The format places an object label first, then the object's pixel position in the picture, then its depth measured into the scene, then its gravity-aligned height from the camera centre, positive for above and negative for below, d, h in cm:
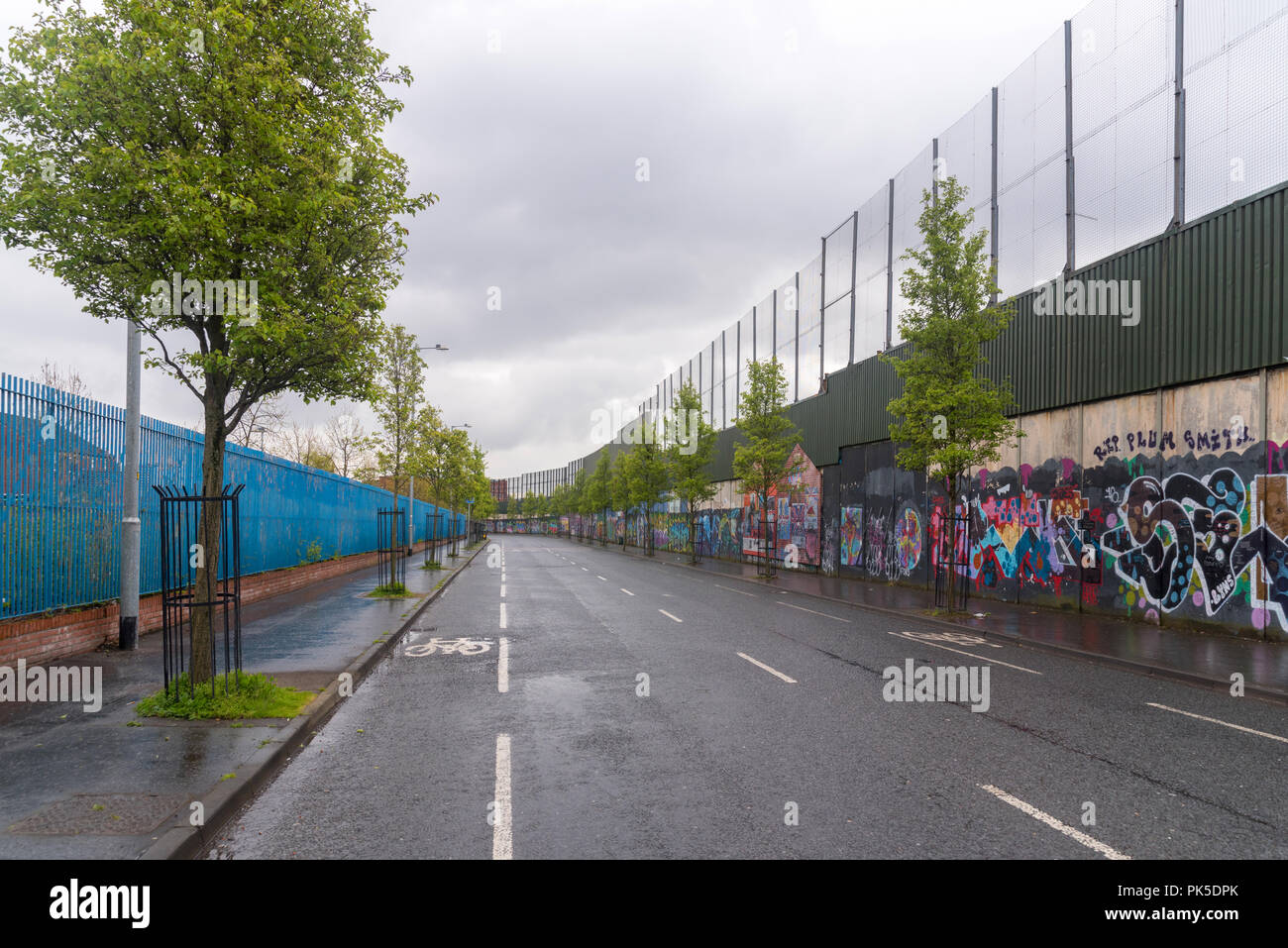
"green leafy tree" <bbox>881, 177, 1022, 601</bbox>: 1582 +293
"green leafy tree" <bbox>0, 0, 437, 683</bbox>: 650 +278
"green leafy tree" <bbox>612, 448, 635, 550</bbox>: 5541 -1
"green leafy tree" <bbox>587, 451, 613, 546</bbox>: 7388 -29
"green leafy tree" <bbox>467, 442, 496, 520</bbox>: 5178 +16
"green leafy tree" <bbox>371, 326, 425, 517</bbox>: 2053 +226
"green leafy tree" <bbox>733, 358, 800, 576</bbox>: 2778 +214
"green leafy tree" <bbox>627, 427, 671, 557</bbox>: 4612 +50
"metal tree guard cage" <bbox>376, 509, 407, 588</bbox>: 1884 -260
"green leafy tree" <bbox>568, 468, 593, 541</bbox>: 8775 -176
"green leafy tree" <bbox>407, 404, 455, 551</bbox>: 2209 +124
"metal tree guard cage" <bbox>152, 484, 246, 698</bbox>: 696 -92
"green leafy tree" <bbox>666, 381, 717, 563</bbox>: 3781 +163
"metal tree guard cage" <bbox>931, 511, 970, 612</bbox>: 1975 -193
